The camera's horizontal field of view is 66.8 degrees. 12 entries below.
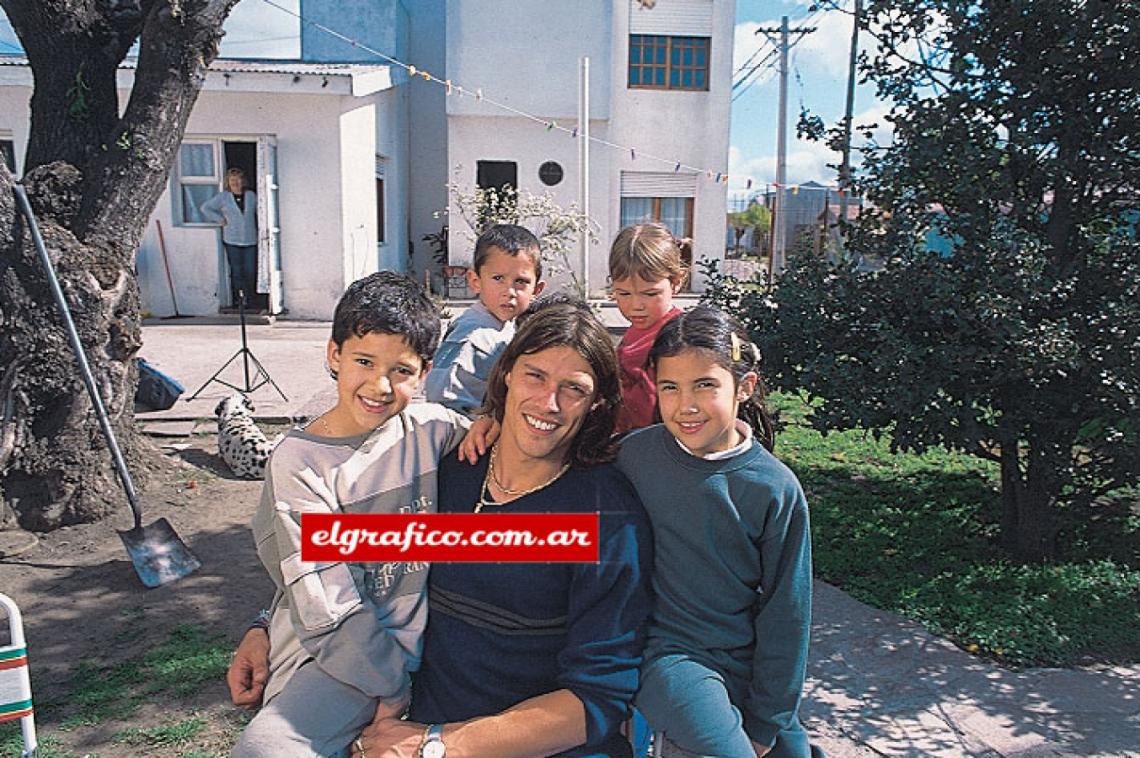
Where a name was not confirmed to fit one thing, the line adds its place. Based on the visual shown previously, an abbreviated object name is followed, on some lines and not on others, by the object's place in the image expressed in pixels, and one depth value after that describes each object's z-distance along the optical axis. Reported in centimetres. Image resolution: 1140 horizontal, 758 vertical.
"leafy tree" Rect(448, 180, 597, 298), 1368
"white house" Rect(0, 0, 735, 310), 1210
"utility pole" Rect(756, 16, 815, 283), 1781
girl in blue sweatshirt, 180
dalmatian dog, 570
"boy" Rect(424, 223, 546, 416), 269
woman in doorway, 1155
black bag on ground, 702
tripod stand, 755
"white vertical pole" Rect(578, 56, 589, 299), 1401
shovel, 408
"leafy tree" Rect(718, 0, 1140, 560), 345
